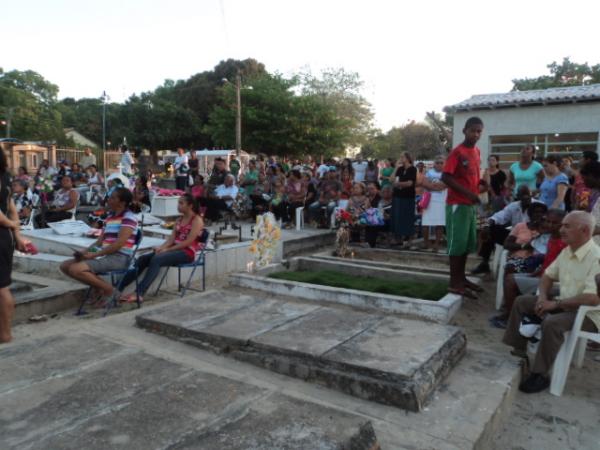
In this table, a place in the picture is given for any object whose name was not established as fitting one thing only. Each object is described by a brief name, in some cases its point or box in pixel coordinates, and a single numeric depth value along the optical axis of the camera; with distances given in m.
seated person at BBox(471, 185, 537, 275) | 6.20
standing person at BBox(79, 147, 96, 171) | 16.42
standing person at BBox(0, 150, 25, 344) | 3.83
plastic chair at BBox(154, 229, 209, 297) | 5.53
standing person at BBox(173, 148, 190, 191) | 14.26
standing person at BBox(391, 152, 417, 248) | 8.30
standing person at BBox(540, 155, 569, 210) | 6.70
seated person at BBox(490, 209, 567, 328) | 4.16
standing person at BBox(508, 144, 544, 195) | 7.53
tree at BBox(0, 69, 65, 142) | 43.09
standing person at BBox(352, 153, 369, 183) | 12.63
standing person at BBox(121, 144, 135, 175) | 14.32
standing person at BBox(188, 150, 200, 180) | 14.52
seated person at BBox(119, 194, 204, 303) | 5.37
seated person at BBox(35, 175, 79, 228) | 8.74
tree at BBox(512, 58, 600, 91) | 31.41
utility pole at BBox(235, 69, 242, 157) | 22.38
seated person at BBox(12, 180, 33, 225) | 9.14
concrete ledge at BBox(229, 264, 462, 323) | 4.63
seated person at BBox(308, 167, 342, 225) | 10.22
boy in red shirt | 5.02
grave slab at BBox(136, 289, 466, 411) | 2.92
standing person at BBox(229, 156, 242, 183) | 13.76
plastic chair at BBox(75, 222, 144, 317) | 5.01
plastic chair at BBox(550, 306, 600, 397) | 3.35
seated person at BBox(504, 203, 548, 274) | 4.99
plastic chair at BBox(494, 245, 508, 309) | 5.11
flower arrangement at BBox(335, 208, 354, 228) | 7.90
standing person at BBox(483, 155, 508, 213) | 8.63
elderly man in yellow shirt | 3.37
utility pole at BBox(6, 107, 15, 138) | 38.18
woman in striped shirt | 4.89
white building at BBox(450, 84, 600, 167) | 13.07
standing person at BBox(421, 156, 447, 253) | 7.98
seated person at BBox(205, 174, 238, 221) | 10.40
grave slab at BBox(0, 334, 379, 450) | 2.13
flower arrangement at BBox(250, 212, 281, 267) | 6.23
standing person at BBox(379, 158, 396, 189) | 10.97
